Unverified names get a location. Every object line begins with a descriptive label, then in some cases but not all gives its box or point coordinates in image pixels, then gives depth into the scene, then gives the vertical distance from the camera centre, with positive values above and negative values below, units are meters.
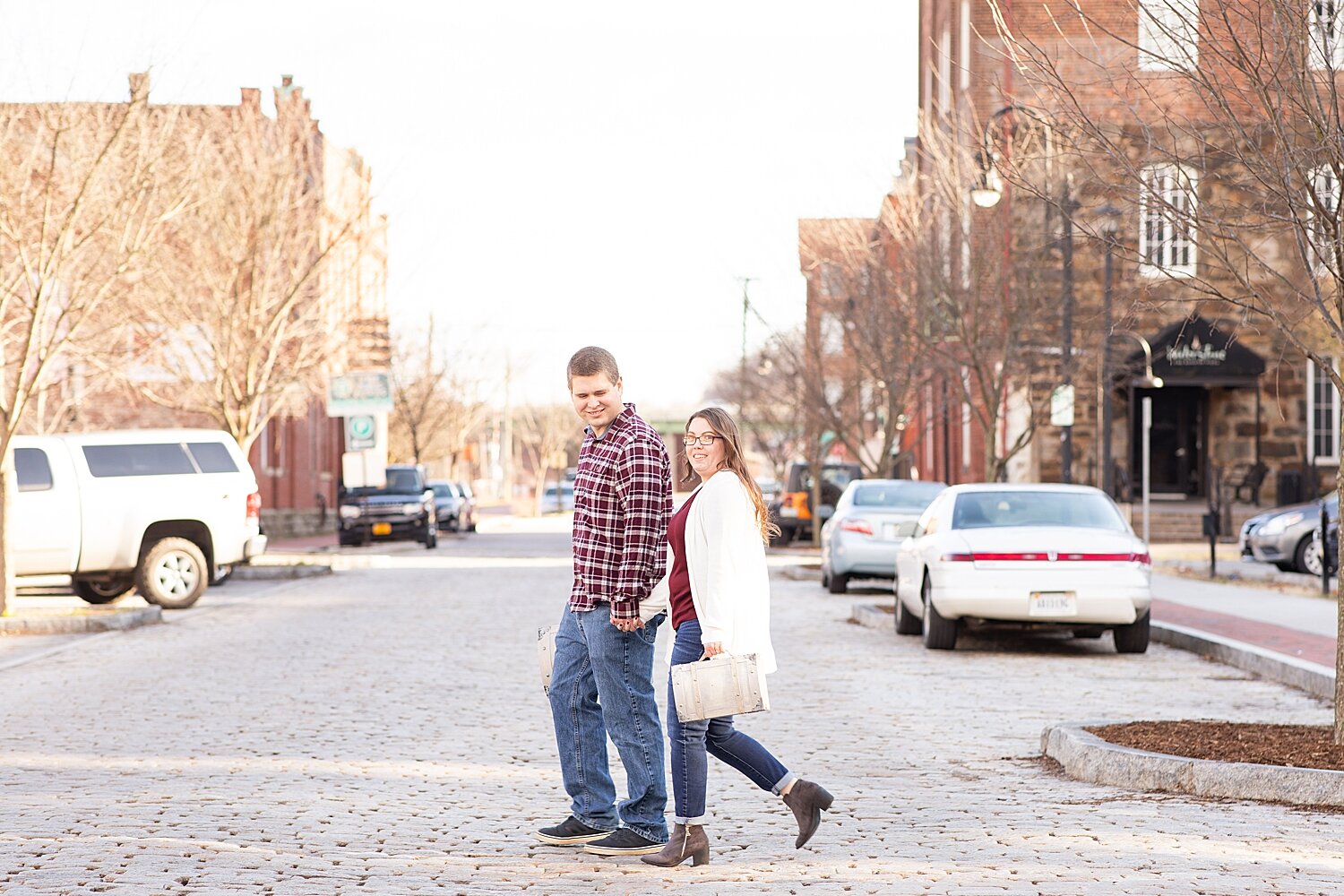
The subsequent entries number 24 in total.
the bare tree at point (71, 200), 17.75 +3.06
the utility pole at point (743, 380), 45.48 +2.33
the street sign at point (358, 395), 34.25 +1.29
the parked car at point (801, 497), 38.78 -0.81
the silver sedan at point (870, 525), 22.28 -0.82
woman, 6.44 -0.52
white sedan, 14.52 -0.93
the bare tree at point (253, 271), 27.56 +3.17
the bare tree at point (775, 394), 38.41 +1.86
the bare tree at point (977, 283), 25.41 +2.62
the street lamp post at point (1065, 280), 21.86 +2.34
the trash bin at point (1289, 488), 35.28 -0.56
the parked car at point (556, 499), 79.62 -1.81
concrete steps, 34.56 -1.21
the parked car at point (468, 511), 48.91 -1.38
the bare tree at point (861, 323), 28.47 +2.35
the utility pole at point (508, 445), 74.10 +0.75
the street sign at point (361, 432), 38.34 +0.64
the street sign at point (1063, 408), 24.20 +0.73
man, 6.57 -0.59
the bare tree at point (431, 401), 58.75 +2.15
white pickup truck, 19.38 -0.57
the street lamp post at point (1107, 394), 24.81 +1.00
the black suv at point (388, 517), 38.56 -1.22
